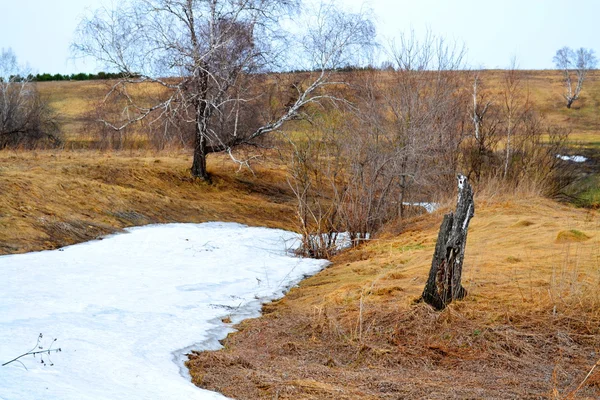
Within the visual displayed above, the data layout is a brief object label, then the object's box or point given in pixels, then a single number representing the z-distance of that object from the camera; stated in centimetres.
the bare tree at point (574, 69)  7656
